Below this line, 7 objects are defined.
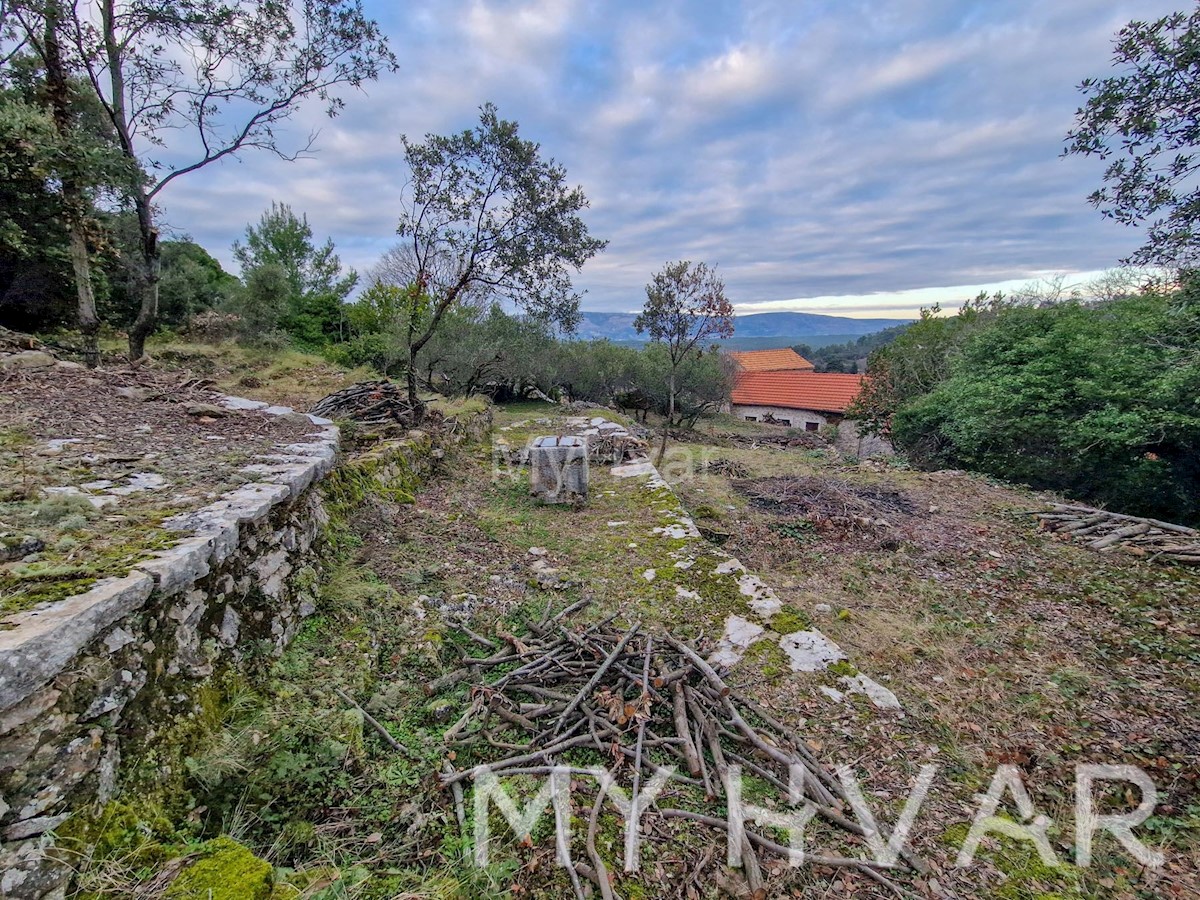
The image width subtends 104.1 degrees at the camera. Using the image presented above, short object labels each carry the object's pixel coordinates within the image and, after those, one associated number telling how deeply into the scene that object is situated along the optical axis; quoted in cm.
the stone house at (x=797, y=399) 2283
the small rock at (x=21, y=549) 175
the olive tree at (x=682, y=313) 1063
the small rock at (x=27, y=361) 481
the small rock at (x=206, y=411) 442
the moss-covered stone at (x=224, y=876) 138
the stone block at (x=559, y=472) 629
